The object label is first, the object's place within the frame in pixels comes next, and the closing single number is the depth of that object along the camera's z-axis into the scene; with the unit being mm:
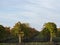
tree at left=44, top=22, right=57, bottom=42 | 34894
